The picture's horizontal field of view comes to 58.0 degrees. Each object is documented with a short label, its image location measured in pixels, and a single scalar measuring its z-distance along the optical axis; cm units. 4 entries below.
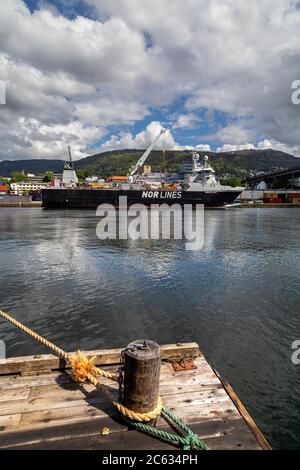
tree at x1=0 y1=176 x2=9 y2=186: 18010
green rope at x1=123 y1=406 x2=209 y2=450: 311
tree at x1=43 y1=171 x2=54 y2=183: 19245
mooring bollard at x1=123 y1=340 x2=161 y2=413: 342
